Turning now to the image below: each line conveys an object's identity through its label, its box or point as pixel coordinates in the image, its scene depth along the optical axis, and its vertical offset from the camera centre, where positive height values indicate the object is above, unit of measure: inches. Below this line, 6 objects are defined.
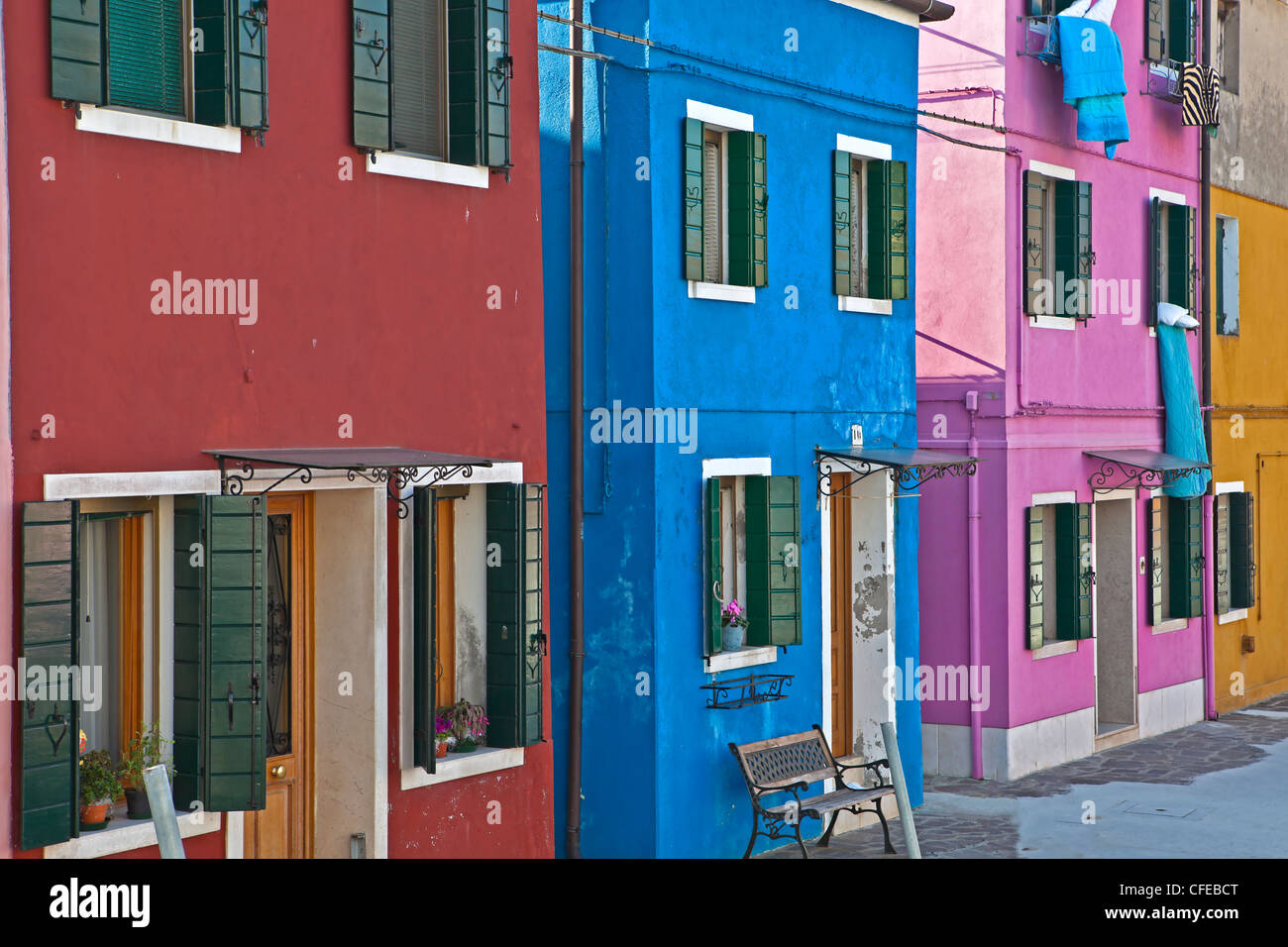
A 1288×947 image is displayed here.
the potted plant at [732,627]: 495.5 -33.1
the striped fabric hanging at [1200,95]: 752.3 +190.6
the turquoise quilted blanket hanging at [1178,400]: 759.1 +51.4
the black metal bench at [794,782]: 476.4 -79.0
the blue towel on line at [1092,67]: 654.5 +176.7
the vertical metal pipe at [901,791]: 409.3 -71.7
